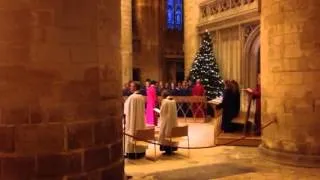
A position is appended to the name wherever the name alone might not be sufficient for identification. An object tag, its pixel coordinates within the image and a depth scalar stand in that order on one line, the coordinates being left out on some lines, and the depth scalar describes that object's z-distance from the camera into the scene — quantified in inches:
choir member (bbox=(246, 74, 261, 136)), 484.7
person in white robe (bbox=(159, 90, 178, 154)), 436.1
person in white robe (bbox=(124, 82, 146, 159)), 422.6
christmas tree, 795.4
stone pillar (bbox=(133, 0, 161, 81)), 1051.9
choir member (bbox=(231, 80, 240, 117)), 529.7
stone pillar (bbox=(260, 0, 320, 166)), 382.9
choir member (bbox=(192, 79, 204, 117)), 716.7
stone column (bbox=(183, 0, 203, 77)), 905.5
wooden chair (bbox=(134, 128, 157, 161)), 390.3
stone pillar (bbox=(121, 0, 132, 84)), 833.5
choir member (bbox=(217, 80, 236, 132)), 519.8
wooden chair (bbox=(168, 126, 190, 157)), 414.0
